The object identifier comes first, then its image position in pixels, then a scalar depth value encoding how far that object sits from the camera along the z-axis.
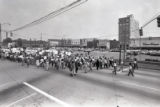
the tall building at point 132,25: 86.25
